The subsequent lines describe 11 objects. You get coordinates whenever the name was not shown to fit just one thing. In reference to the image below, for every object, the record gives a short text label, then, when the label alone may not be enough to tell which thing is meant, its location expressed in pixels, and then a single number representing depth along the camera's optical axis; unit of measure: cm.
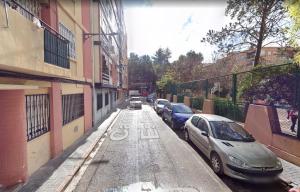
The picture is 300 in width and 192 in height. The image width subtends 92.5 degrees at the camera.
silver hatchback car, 356
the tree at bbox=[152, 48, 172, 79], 5699
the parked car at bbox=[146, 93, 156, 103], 2791
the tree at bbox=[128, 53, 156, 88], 4815
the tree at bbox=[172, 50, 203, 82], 2197
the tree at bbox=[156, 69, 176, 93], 1982
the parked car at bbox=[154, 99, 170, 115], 1345
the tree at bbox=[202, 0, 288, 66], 850
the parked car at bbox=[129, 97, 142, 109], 1803
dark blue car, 822
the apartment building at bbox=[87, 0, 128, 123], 1029
